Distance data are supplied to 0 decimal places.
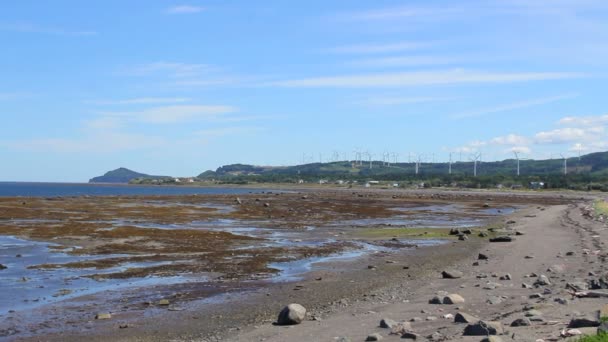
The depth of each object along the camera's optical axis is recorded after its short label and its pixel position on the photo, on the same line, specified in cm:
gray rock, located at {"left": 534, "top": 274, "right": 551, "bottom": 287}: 2111
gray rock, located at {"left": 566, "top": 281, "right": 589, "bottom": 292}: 1838
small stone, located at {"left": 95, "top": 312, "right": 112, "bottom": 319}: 1881
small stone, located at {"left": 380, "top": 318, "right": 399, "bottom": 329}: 1525
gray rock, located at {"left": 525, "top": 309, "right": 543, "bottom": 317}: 1478
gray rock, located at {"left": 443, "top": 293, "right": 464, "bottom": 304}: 1834
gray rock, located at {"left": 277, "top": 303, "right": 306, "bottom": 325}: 1694
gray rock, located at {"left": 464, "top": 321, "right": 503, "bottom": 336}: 1294
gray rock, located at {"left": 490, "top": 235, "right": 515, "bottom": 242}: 4200
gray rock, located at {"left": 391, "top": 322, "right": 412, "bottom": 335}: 1442
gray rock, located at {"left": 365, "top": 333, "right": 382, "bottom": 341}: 1388
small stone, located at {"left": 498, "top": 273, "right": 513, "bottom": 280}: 2351
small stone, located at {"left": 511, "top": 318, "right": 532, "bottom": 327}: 1382
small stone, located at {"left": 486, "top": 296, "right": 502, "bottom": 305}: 1819
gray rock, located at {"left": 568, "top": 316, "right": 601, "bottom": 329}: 1260
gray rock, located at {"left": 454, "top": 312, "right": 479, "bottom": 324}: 1491
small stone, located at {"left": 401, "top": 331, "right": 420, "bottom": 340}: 1374
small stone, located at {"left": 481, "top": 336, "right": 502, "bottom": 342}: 1184
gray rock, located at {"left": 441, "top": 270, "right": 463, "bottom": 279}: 2512
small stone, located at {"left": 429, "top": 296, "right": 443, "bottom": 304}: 1859
